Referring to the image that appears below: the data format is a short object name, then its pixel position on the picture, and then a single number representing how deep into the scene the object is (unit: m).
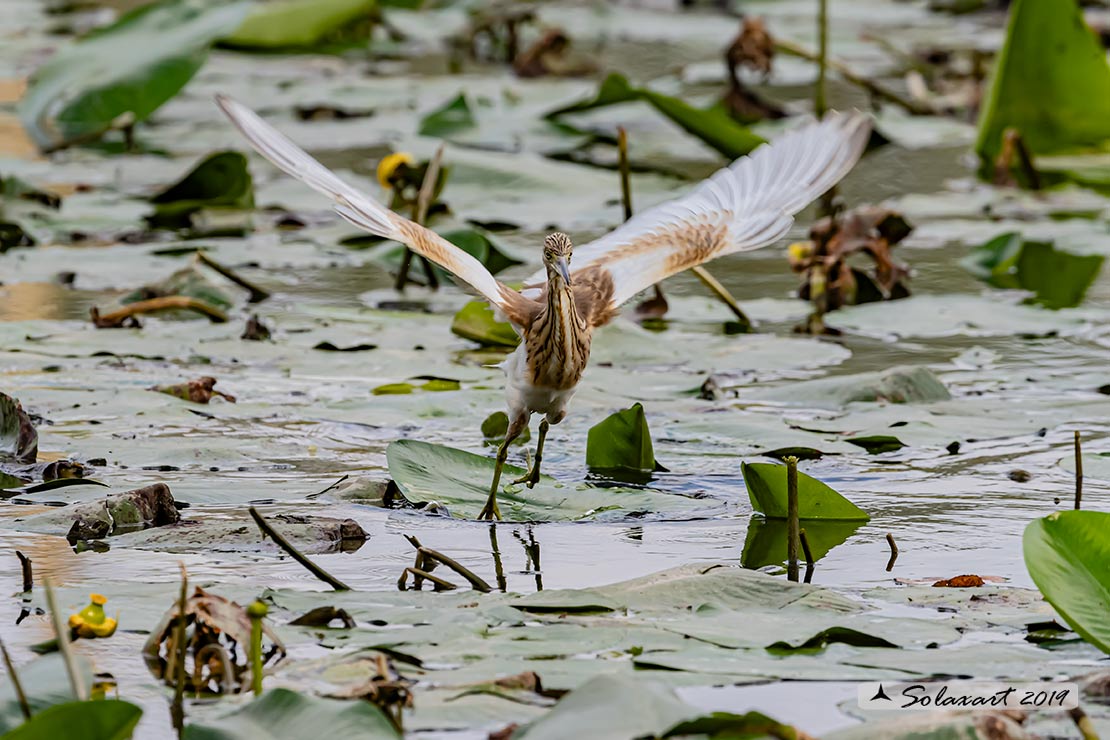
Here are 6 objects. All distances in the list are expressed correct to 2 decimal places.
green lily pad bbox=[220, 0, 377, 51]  20.92
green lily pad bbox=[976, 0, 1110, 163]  14.84
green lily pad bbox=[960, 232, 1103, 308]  12.62
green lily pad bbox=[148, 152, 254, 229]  13.89
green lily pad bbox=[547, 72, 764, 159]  14.33
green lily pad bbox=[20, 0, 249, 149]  14.63
